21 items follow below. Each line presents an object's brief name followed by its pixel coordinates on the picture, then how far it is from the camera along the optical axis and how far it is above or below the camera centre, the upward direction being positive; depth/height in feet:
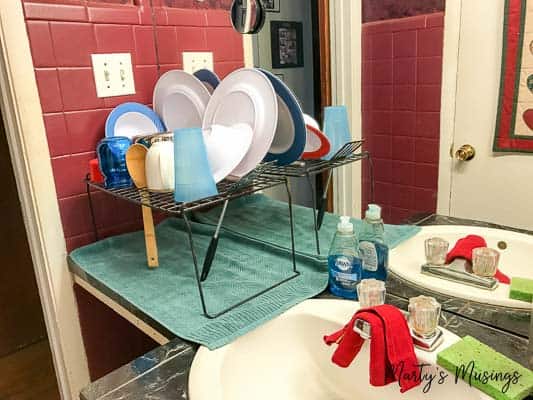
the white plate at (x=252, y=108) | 3.13 -0.17
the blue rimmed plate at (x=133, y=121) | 3.81 -0.26
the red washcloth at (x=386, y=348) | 2.14 -1.28
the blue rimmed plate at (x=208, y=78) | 3.98 +0.07
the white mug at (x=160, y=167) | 2.93 -0.49
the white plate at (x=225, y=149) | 3.04 -0.42
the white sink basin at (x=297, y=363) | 2.33 -1.55
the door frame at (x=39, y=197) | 3.29 -0.78
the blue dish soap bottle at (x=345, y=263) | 2.81 -1.13
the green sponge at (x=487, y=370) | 1.93 -1.32
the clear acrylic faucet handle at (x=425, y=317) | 2.32 -1.22
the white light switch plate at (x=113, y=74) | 3.71 +0.14
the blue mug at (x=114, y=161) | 3.29 -0.50
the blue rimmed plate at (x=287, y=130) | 3.20 -0.35
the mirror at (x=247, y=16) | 3.73 +0.56
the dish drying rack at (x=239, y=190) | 2.70 -0.68
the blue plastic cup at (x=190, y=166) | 2.61 -0.45
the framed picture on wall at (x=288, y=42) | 3.71 +0.32
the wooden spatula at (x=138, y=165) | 3.12 -0.51
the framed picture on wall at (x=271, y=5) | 3.68 +0.62
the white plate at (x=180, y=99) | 3.83 -0.10
